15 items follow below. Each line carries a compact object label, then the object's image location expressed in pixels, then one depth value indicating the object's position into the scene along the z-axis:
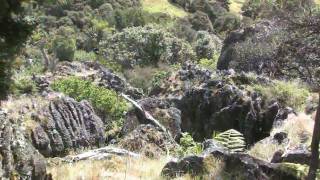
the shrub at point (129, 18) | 88.44
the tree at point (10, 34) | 5.92
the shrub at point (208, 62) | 52.72
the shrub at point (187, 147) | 10.72
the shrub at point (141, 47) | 59.26
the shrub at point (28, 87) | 20.20
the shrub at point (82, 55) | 70.40
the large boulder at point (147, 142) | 11.11
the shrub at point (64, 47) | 70.81
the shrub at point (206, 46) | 70.75
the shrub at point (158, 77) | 37.75
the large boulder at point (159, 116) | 15.52
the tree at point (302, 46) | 7.25
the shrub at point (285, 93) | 20.69
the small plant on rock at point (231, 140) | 10.55
